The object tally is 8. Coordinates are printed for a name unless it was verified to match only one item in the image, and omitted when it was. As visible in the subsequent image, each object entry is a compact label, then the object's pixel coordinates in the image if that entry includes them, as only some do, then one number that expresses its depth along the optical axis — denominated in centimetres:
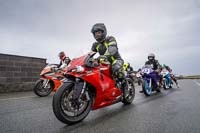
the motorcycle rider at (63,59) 750
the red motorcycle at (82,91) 267
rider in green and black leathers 382
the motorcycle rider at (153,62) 786
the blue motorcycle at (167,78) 983
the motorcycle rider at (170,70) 1055
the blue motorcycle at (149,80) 657
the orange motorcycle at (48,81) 679
